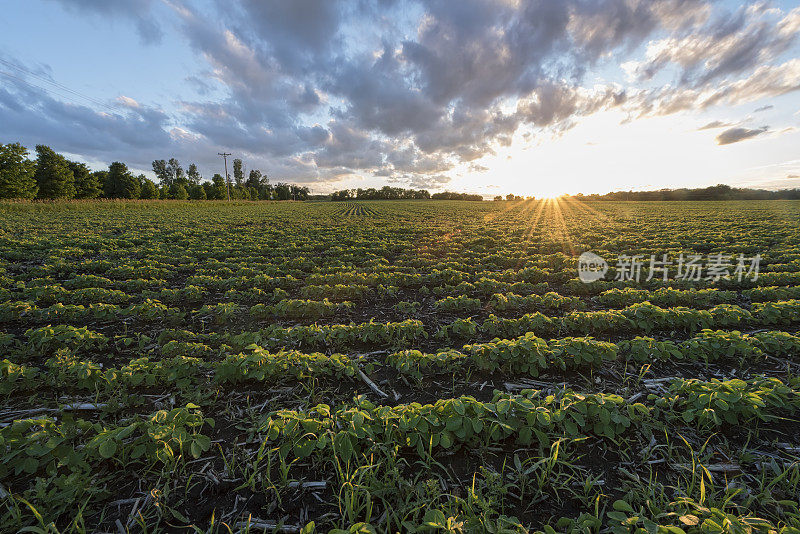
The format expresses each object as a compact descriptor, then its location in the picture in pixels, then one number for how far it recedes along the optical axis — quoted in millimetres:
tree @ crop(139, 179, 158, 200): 76438
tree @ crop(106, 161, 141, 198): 73500
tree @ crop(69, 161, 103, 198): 65500
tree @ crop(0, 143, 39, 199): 47656
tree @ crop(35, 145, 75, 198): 57844
